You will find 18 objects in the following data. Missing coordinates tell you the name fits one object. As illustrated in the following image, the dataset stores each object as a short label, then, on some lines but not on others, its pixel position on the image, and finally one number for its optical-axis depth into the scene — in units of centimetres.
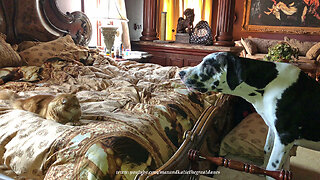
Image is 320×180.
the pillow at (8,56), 225
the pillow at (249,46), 730
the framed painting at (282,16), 752
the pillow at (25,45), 273
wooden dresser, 434
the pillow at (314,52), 665
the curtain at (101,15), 392
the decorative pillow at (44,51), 247
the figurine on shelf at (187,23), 479
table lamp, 365
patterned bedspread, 103
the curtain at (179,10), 733
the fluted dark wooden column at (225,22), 428
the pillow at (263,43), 755
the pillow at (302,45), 718
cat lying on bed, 127
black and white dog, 126
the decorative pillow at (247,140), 201
